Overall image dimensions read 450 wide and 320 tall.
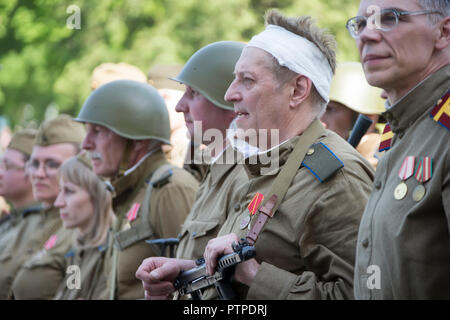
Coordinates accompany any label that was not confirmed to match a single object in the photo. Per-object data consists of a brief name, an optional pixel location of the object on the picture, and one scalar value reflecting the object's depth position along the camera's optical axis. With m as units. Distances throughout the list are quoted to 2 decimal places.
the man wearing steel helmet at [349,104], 13.35
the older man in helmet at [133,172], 12.04
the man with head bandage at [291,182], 7.53
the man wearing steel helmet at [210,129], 9.40
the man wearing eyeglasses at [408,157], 5.94
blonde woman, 14.27
